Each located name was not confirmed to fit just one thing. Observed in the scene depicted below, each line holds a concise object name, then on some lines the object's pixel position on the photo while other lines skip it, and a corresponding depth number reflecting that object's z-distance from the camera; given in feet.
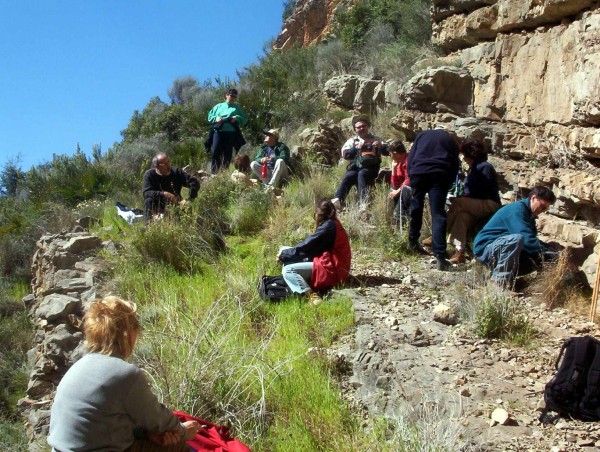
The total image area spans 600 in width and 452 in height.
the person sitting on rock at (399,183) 29.09
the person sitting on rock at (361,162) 32.01
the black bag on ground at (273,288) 22.41
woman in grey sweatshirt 10.49
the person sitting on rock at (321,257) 22.91
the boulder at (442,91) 32.81
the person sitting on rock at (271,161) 38.32
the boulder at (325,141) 42.45
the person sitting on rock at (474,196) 26.58
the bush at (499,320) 19.13
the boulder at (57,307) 23.52
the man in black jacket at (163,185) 30.53
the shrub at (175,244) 27.30
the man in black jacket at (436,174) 25.49
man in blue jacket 22.35
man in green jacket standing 39.32
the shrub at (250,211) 32.48
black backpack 14.99
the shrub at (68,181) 44.75
